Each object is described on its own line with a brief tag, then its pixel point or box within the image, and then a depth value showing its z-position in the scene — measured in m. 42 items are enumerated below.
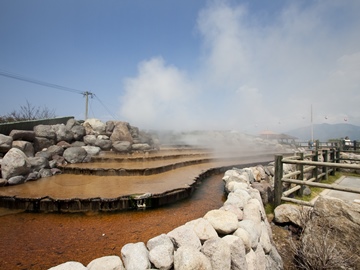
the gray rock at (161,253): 1.98
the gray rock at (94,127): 12.74
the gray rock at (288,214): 3.71
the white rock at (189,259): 1.92
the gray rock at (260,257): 2.55
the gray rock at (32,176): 6.35
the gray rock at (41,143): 9.09
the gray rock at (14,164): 5.88
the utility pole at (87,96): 24.23
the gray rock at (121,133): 12.77
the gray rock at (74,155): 8.78
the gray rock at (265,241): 2.88
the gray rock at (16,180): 5.77
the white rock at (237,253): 2.24
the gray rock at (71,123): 11.57
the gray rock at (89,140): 11.52
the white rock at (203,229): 2.36
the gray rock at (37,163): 6.93
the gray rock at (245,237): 2.48
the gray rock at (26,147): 7.81
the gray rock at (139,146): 12.96
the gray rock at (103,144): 11.49
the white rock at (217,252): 2.10
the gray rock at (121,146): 11.74
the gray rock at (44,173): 6.90
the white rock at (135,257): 1.97
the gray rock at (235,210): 3.08
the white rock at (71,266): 1.78
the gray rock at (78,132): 11.35
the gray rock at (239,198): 3.42
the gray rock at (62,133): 10.42
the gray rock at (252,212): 3.07
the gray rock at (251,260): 2.41
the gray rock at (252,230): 2.64
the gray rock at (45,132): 9.62
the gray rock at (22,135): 8.18
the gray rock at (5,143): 7.29
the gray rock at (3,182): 5.61
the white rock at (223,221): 2.54
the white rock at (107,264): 1.86
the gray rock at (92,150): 10.33
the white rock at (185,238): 2.24
